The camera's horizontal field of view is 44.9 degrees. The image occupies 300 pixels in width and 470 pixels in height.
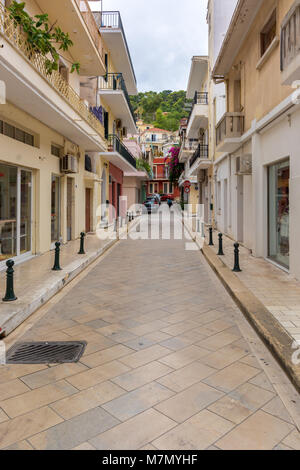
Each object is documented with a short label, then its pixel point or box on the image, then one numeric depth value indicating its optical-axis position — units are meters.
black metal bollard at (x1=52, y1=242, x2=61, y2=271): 8.40
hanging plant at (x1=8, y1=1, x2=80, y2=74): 6.55
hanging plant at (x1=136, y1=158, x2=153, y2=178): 37.14
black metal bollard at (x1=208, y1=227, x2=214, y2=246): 13.46
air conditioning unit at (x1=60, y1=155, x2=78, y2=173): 12.33
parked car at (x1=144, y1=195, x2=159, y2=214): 38.33
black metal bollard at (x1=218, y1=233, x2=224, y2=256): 10.81
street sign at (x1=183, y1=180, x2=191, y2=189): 31.62
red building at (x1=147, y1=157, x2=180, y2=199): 74.69
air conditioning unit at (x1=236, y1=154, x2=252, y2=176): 10.88
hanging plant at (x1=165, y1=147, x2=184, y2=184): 49.55
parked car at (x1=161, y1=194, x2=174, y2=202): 68.50
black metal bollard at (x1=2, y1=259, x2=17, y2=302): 5.72
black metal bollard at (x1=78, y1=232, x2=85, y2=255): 11.11
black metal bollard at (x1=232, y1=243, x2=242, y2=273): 8.38
